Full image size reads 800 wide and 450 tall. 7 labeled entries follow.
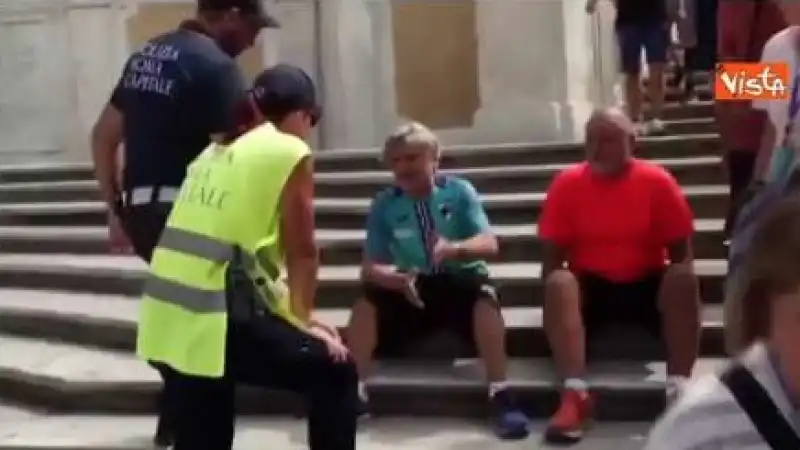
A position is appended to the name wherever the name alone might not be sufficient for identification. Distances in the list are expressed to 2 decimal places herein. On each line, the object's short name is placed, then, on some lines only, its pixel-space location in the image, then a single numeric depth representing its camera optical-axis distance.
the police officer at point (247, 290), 3.19
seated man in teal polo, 4.79
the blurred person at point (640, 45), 8.03
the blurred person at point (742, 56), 4.76
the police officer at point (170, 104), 3.85
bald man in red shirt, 4.60
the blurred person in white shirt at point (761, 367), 1.53
